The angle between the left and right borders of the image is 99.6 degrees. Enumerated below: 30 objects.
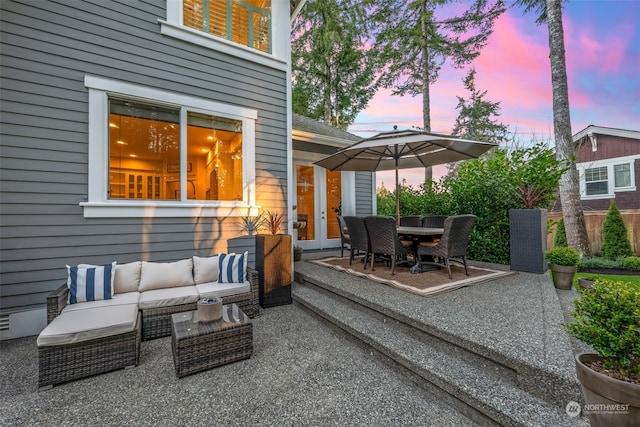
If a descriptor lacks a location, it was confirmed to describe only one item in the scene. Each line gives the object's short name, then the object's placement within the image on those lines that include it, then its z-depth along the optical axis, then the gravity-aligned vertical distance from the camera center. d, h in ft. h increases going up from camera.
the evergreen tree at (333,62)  38.04 +23.76
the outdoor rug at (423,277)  10.89 -2.84
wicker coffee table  7.37 -3.54
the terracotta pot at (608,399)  3.98 -2.86
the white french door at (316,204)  21.72 +1.08
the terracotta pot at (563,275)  12.00 -2.71
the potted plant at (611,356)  4.06 -2.26
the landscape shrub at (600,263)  20.15 -3.68
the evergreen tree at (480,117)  50.21 +18.76
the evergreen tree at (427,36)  32.78 +23.01
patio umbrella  13.09 +3.69
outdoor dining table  12.23 -0.84
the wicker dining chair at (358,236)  14.26 -1.05
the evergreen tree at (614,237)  22.70 -1.93
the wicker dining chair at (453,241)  11.61 -1.15
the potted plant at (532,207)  13.39 +0.44
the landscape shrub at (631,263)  19.17 -3.53
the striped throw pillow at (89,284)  9.26 -2.26
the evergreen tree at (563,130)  19.29 +6.11
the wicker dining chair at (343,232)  16.93 -0.99
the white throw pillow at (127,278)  10.21 -2.27
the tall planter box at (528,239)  13.29 -1.20
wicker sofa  7.08 -2.94
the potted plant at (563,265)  11.97 -2.26
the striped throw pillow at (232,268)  11.50 -2.15
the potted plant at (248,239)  13.99 -1.14
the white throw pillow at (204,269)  11.59 -2.24
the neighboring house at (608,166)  32.60 +6.17
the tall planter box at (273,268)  12.75 -2.43
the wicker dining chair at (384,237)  12.41 -0.98
